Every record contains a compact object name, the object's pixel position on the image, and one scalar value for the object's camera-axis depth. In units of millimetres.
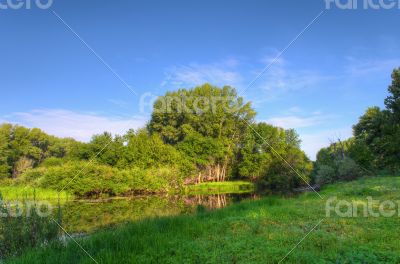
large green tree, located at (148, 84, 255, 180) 55469
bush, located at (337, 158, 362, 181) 35688
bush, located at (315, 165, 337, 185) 36656
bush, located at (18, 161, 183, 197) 29891
